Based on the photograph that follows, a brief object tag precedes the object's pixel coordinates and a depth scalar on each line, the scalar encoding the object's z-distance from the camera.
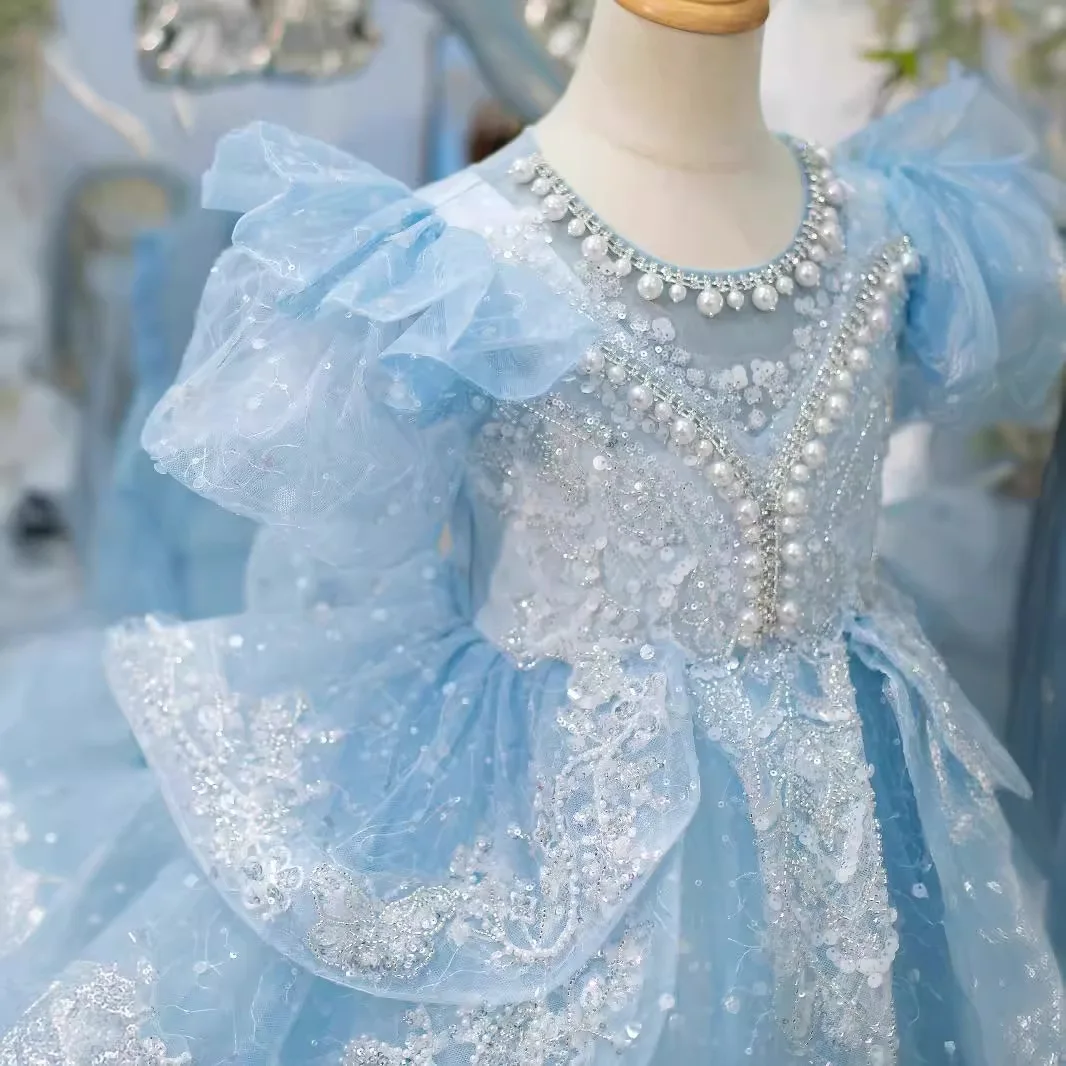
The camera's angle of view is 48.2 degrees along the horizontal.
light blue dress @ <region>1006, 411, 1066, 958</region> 0.93
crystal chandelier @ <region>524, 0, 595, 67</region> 1.09
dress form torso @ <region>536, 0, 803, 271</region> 0.72
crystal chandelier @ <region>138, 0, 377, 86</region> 1.08
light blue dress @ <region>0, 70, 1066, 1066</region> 0.63
